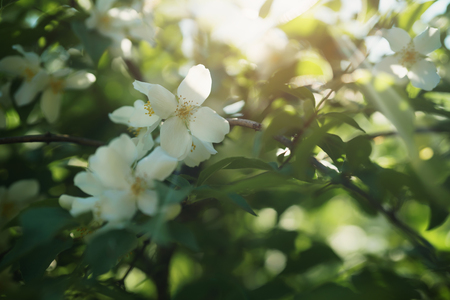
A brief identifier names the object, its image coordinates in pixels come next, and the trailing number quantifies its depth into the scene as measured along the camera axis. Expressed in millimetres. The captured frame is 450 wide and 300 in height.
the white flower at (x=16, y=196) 296
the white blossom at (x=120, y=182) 231
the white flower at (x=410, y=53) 286
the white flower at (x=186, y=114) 257
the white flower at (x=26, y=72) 305
